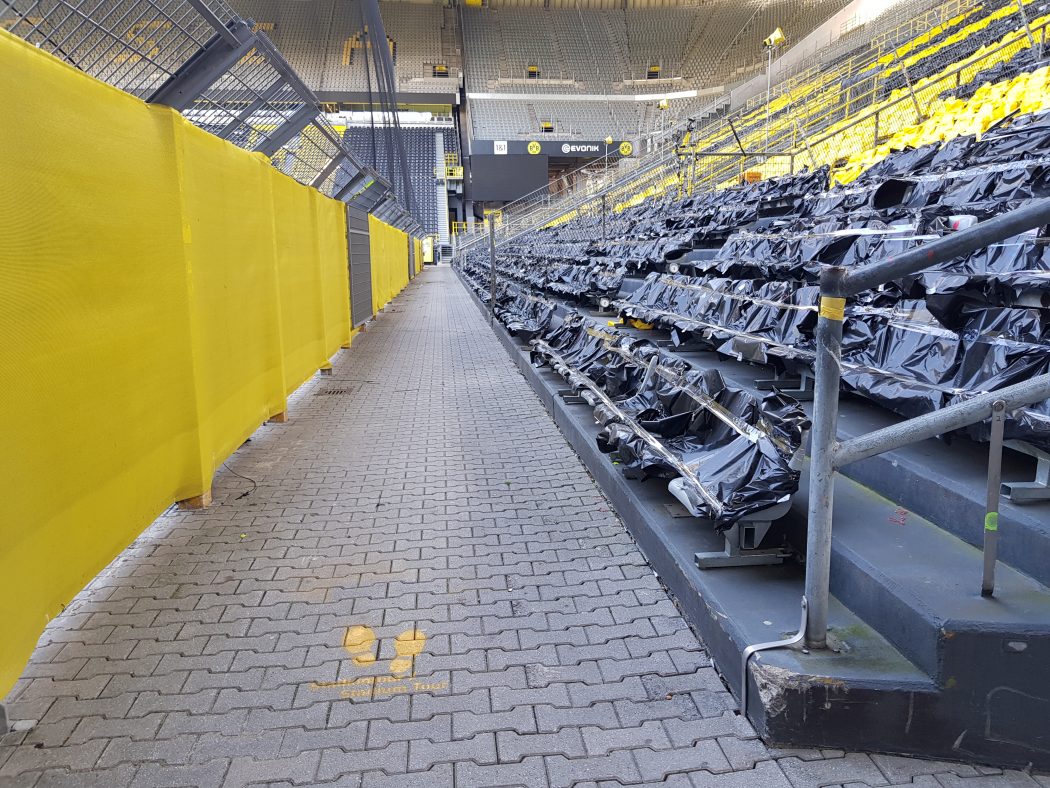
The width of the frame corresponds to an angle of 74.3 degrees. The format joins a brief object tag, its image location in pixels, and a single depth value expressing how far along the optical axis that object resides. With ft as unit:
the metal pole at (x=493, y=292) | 40.55
